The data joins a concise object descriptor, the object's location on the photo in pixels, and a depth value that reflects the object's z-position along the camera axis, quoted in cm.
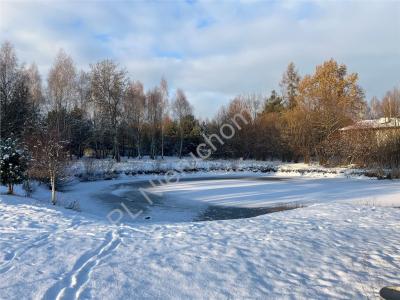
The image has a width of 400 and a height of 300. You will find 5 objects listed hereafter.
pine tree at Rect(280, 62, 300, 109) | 4488
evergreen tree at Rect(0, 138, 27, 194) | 1152
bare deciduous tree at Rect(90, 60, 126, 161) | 3306
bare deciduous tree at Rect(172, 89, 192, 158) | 4381
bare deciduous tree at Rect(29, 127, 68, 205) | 1122
